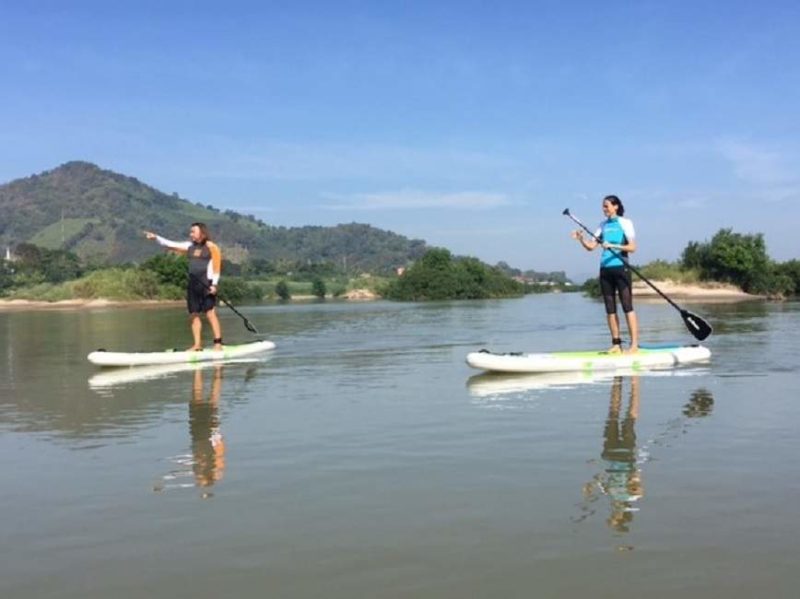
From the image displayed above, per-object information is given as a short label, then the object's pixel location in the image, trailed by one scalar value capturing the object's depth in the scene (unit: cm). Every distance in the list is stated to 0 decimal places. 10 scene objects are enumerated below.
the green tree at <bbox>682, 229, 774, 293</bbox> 6975
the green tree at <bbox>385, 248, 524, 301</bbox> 9325
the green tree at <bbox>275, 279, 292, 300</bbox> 11206
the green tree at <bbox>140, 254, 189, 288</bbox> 9675
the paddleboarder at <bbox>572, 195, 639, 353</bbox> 1150
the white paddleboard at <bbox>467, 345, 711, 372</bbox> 1048
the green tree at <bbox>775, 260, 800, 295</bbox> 7062
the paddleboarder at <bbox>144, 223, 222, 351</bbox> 1356
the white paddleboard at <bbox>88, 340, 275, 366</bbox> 1268
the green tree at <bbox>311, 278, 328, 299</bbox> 11775
